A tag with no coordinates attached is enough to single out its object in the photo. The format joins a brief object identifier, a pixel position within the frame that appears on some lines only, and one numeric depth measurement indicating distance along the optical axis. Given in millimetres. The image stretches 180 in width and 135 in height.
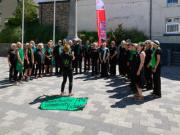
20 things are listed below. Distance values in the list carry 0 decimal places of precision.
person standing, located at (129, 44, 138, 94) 5619
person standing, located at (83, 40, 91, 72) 8961
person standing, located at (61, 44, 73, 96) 5728
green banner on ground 5056
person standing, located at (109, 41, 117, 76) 8419
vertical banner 10400
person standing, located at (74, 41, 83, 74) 8822
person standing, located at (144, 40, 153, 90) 6155
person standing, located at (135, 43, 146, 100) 5436
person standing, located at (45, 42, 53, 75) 8510
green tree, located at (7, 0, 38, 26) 19899
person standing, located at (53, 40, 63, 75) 8530
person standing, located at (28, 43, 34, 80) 7680
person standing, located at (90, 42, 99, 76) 8515
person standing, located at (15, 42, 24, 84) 7057
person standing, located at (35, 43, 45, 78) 8136
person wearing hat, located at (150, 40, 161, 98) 5779
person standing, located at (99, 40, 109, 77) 8292
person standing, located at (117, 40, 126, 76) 7902
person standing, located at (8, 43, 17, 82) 7109
